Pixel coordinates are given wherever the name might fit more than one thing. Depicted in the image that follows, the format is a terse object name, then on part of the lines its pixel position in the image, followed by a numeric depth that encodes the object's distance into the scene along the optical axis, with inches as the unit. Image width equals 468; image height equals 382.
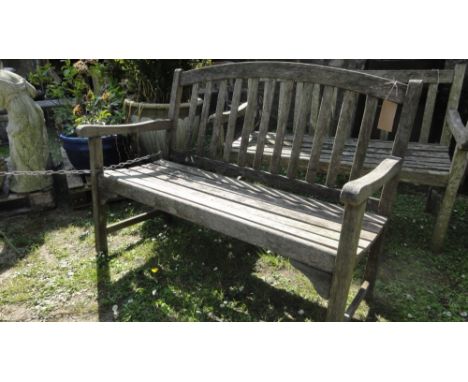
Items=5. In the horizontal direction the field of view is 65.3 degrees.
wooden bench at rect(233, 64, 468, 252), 100.7
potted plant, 135.7
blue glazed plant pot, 133.0
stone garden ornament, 122.3
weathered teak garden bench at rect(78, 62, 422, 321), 63.9
